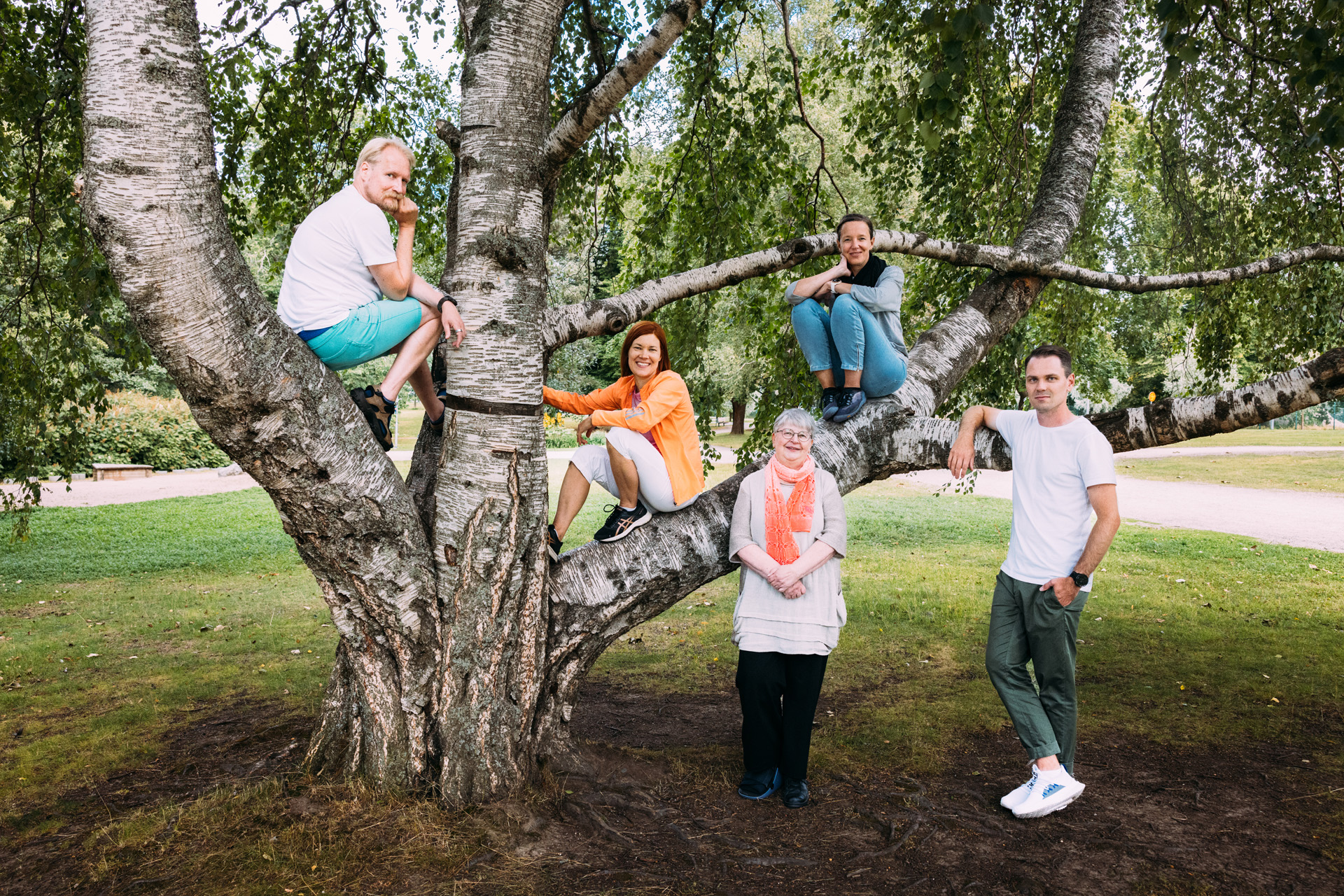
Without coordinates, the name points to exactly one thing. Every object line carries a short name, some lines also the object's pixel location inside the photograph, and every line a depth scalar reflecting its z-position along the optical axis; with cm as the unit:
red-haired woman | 362
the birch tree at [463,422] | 253
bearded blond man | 295
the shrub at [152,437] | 1956
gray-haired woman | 354
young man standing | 330
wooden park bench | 1838
